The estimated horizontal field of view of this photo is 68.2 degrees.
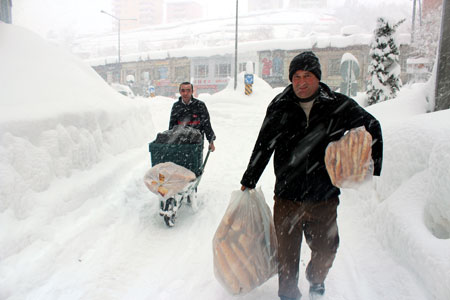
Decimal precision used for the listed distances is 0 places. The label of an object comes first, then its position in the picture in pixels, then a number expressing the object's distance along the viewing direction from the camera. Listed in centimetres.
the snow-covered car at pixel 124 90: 2720
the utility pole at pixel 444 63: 516
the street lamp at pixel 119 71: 4687
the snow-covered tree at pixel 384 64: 1281
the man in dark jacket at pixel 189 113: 523
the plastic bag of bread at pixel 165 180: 405
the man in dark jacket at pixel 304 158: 236
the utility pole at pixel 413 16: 2788
